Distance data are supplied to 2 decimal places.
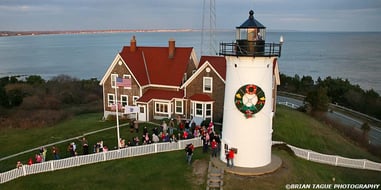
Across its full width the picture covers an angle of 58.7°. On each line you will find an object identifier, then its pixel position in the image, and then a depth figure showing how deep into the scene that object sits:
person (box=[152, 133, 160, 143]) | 20.12
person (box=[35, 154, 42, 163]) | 17.62
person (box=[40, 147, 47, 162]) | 18.35
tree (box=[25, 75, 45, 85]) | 55.45
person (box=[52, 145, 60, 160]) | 18.53
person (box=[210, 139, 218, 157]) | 17.59
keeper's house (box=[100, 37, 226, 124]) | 26.72
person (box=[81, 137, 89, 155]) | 18.72
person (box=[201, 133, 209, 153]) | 18.45
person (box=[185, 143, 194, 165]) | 16.91
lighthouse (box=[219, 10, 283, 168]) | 15.38
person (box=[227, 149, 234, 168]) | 16.31
